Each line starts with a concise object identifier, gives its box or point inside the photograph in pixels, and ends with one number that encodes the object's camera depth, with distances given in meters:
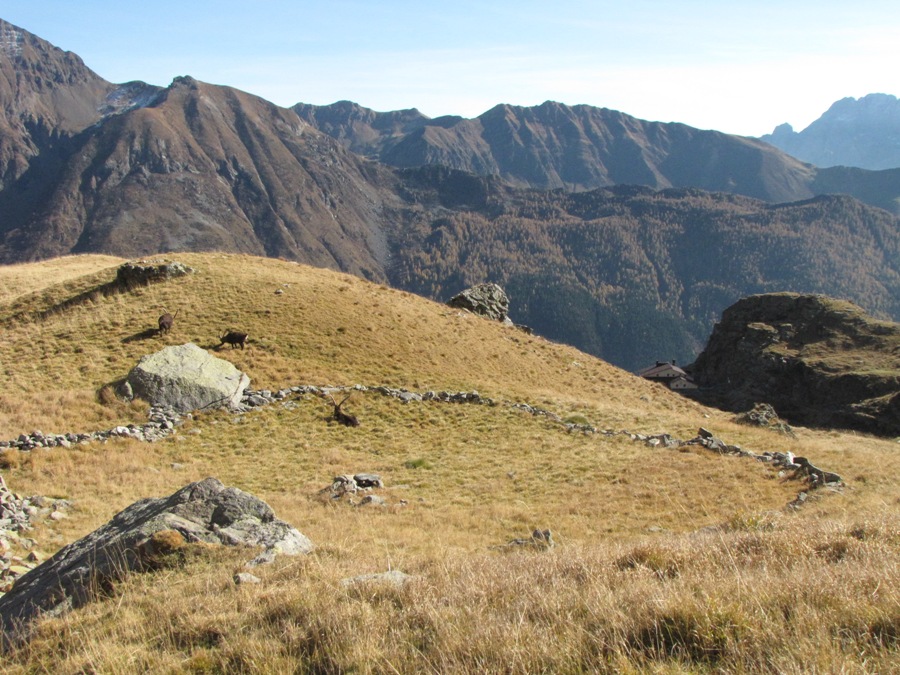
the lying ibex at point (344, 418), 28.45
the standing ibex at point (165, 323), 34.91
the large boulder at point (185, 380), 27.61
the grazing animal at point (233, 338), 33.91
